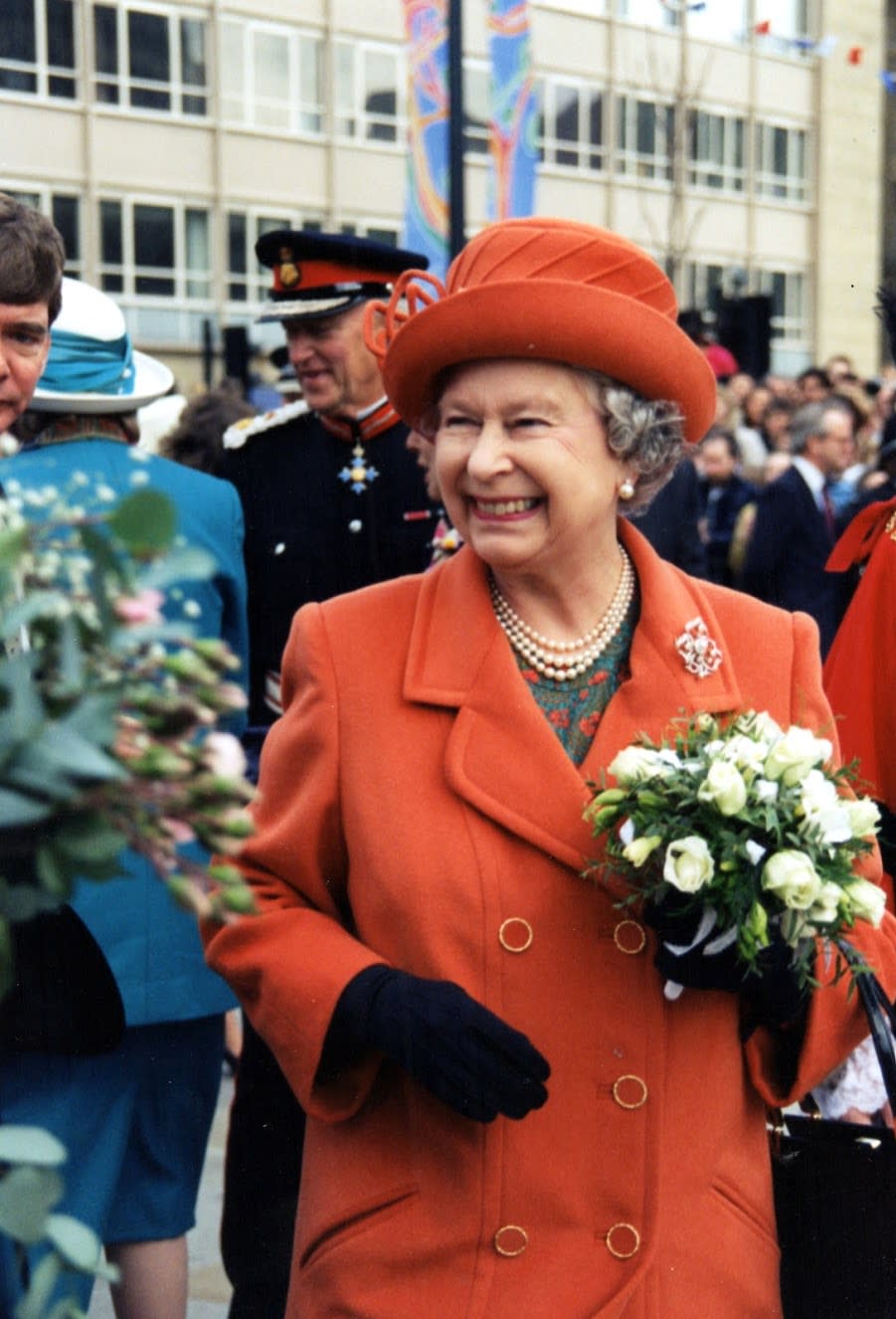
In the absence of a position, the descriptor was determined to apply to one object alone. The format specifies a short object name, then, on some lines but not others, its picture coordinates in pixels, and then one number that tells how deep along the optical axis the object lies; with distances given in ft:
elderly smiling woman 7.79
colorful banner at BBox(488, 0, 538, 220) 30.17
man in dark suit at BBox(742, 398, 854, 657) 29.73
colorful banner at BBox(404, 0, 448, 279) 28.25
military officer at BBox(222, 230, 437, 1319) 14.52
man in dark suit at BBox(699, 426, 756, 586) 39.99
